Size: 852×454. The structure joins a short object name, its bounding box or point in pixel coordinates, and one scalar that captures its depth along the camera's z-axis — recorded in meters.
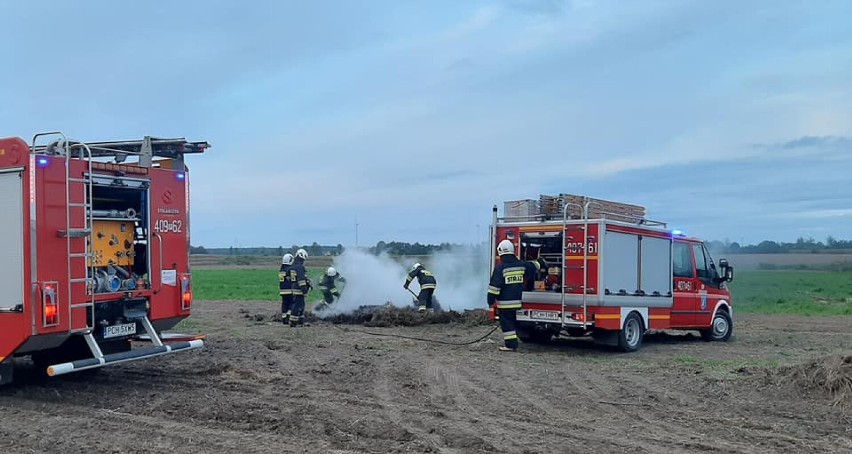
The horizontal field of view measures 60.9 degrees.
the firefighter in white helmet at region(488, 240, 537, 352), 12.88
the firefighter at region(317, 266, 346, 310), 20.45
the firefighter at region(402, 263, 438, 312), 18.48
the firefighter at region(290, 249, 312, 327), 17.37
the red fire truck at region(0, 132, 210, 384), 8.01
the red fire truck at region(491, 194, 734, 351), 12.81
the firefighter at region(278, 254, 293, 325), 18.03
